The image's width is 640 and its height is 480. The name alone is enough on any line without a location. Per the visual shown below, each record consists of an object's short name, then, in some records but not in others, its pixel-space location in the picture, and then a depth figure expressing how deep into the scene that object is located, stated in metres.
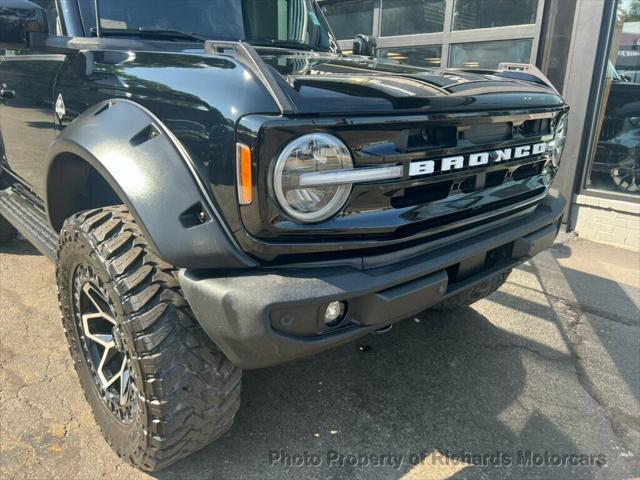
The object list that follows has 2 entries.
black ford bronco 1.58
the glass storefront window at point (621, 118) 5.01
